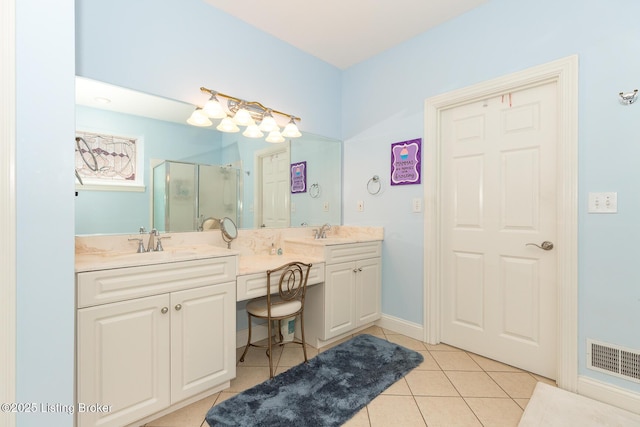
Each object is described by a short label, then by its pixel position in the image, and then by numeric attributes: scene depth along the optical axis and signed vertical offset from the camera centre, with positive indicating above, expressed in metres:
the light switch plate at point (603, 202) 1.73 +0.06
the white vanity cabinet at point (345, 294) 2.46 -0.72
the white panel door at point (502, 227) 2.06 -0.11
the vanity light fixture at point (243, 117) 2.20 +0.77
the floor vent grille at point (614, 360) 1.67 -0.86
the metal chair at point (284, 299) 2.04 -0.64
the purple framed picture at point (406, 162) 2.65 +0.46
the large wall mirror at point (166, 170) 1.83 +0.31
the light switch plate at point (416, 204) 2.64 +0.07
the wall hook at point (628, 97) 1.67 +0.65
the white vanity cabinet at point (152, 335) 1.37 -0.65
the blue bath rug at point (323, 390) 1.62 -1.13
